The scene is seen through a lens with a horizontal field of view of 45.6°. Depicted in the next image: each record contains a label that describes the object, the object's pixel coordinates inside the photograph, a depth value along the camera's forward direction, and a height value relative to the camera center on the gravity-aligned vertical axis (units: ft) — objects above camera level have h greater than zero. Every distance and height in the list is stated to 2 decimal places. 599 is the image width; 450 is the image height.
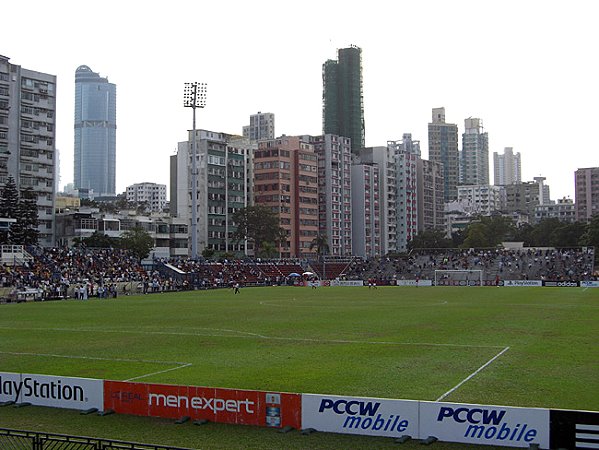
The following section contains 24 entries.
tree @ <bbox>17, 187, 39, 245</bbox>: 383.86 +15.89
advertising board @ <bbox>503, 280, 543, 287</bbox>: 354.33 -17.03
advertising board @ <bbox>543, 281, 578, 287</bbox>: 339.16 -16.79
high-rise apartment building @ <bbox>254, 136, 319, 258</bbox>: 620.90 +54.17
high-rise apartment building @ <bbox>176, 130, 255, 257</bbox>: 584.40 +53.66
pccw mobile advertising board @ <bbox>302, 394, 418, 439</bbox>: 60.03 -14.31
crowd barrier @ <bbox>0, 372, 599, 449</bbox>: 55.72 -14.30
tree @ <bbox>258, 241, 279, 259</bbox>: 523.70 -0.74
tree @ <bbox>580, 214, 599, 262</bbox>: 494.59 +9.25
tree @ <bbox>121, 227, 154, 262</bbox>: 449.06 +4.46
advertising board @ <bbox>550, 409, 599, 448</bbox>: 53.52 -13.71
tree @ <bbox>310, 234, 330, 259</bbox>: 594.24 +4.15
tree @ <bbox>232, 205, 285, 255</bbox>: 538.06 +19.61
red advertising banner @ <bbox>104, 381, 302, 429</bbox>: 63.82 -14.39
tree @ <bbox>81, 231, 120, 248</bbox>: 446.60 +4.48
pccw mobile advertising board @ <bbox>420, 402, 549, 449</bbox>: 55.98 -14.19
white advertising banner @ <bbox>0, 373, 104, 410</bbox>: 71.26 -14.55
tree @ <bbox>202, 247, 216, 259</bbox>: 517.72 -2.94
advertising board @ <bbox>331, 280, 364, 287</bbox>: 391.24 -18.33
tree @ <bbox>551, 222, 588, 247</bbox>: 577.84 +12.06
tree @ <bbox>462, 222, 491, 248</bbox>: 597.52 +10.01
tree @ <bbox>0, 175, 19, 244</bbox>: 380.99 +25.26
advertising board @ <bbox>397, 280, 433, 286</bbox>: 378.73 -18.10
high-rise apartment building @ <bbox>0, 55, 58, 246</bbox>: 423.23 +70.29
